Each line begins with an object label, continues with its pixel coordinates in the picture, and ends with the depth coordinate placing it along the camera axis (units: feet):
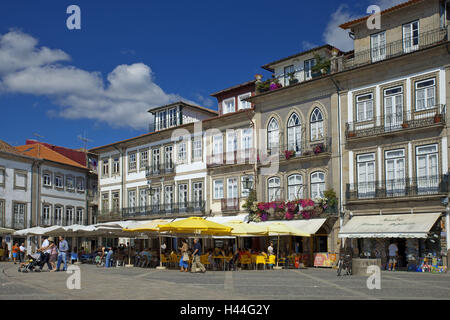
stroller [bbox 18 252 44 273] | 77.07
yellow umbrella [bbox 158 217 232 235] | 80.64
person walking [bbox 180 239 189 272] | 81.05
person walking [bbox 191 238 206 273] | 78.23
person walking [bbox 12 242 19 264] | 120.52
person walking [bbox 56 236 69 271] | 79.11
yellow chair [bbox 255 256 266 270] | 88.74
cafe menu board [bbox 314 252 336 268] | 95.14
